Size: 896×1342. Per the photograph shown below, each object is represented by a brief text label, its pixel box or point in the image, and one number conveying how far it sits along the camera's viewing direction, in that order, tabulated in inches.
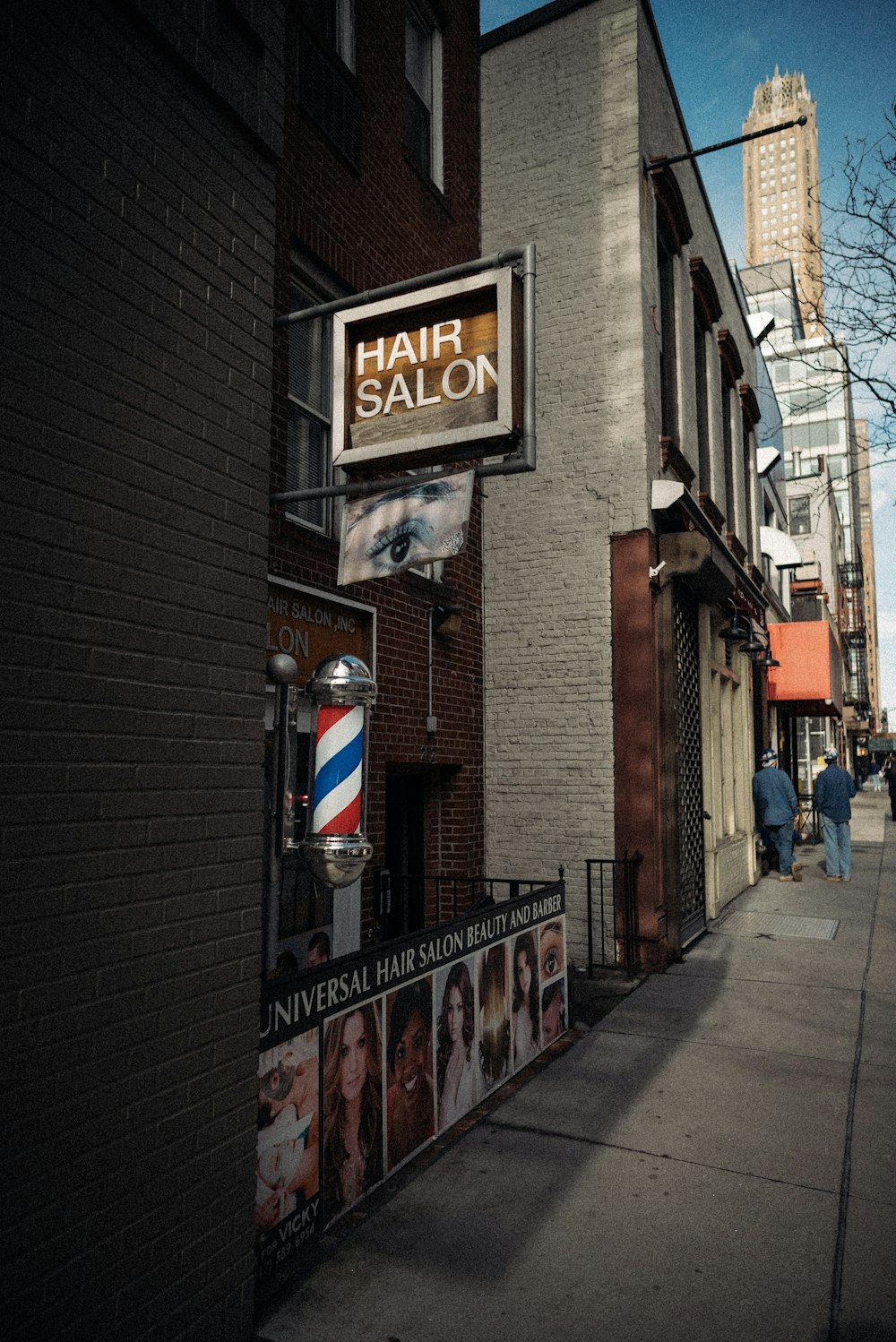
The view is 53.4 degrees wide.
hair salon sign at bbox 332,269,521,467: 155.4
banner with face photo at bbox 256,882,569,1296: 134.9
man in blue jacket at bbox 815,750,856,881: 501.4
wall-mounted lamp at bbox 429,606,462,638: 319.0
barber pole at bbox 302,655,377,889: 140.2
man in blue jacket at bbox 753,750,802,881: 526.0
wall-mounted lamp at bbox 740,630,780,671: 538.3
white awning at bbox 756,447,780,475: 733.9
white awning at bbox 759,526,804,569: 689.0
